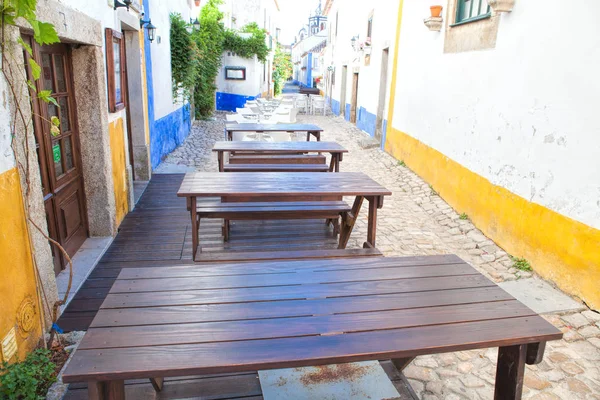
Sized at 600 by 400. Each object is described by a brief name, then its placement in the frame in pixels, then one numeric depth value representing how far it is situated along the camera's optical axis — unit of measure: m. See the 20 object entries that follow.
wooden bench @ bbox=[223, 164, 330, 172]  5.06
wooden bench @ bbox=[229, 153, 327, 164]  5.38
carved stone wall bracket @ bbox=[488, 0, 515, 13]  4.57
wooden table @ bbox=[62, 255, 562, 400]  1.51
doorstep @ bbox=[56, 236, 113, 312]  3.36
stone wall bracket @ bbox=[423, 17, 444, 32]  6.63
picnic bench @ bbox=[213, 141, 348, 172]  5.23
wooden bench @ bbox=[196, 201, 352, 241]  3.96
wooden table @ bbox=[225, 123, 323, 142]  7.04
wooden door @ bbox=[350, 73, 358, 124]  15.88
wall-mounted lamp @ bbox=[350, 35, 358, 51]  14.90
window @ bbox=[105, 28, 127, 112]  4.42
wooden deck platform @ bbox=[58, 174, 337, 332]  3.37
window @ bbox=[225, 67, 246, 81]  18.80
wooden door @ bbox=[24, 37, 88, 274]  3.30
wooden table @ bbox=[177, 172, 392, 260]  3.62
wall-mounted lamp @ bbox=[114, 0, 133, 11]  4.81
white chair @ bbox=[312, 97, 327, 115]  19.53
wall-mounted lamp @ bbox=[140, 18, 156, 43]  6.35
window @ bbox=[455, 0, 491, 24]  5.37
